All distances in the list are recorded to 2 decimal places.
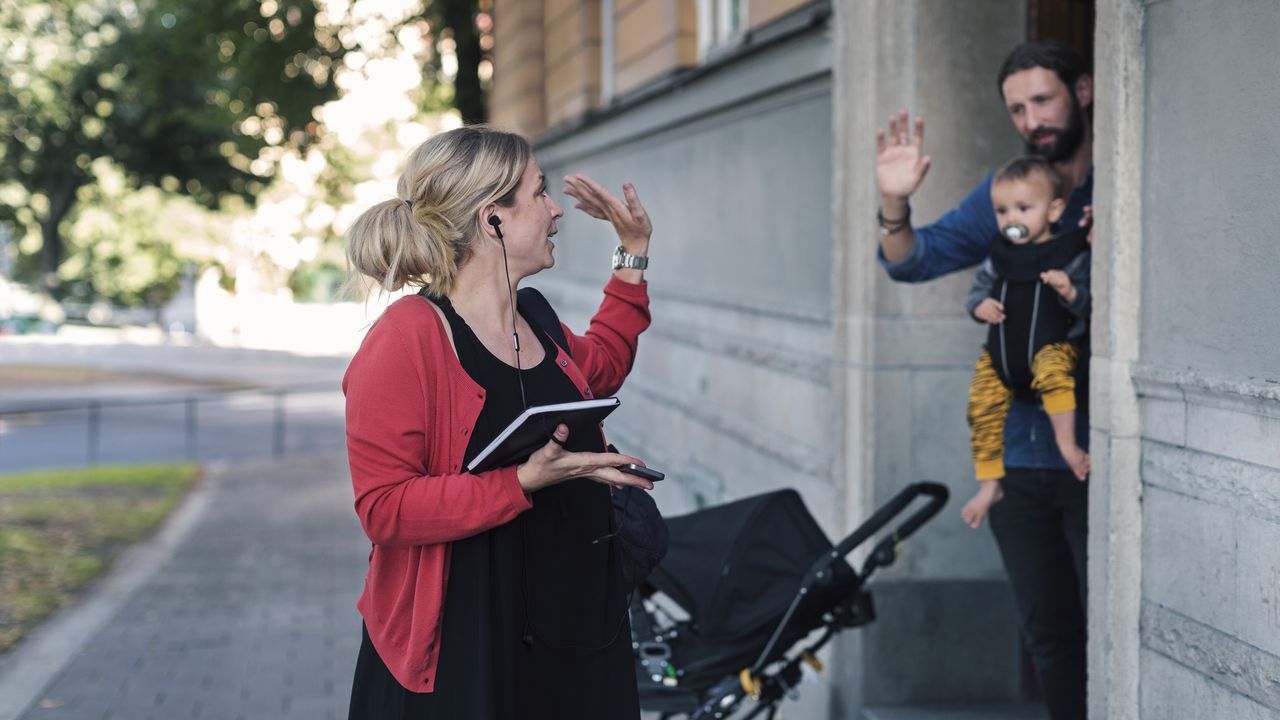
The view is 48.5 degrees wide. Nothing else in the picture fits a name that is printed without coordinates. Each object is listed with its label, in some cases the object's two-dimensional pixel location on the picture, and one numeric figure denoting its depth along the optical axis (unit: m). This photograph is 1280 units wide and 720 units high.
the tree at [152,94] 16.41
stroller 4.06
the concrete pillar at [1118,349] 3.48
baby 3.77
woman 2.75
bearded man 3.96
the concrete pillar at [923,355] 5.31
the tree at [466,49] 17.20
